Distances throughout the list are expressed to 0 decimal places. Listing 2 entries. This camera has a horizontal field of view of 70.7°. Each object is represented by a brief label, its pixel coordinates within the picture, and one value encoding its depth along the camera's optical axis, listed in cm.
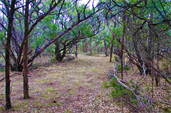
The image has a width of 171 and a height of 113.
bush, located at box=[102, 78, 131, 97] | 305
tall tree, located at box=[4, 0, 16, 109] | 222
